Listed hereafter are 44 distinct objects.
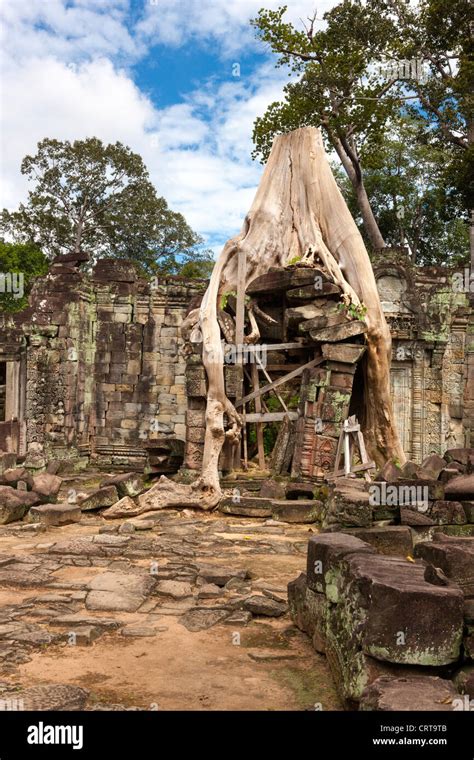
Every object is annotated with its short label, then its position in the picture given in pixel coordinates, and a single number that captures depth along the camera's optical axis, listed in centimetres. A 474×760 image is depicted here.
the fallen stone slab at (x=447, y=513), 698
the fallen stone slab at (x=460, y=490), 712
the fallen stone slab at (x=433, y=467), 885
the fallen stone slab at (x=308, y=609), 430
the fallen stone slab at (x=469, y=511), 702
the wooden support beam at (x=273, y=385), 1126
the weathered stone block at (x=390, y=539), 614
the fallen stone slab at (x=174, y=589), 562
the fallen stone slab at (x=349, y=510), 696
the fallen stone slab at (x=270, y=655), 418
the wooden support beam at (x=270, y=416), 1134
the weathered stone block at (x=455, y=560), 417
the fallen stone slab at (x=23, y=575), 591
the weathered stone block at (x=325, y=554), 433
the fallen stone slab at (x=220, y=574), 599
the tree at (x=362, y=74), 2003
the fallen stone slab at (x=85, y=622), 474
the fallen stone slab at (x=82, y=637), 443
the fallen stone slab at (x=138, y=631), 462
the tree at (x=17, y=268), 2748
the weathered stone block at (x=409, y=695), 282
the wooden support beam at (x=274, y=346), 1145
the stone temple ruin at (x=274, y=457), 352
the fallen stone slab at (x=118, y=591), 524
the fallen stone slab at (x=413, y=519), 690
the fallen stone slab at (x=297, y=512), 922
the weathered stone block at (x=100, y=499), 955
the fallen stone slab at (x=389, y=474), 821
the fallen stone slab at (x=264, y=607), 506
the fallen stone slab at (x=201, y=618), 484
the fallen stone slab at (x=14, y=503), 882
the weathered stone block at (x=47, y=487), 980
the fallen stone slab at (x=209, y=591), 558
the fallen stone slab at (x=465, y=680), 300
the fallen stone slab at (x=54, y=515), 886
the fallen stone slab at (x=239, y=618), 490
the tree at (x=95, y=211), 3153
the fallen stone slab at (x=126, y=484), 1020
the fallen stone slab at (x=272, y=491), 1020
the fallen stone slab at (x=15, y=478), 1021
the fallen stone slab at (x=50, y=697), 333
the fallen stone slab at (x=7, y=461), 1299
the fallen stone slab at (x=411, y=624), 331
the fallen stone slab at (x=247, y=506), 952
